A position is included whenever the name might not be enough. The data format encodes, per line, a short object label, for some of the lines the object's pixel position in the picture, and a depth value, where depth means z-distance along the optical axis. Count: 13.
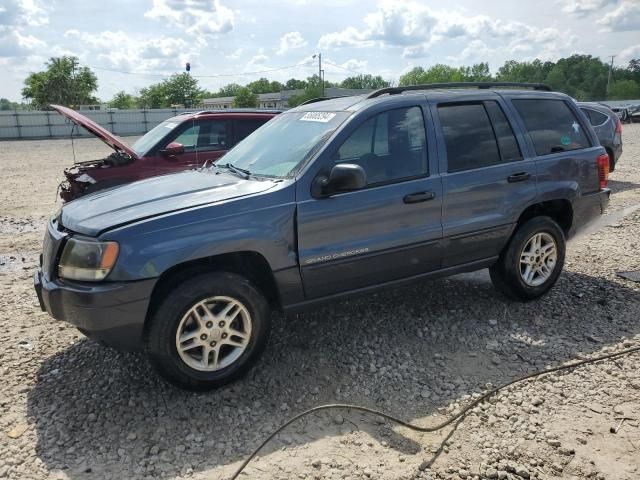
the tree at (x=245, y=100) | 80.81
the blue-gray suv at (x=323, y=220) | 3.30
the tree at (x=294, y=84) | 121.41
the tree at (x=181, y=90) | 78.44
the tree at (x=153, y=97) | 83.81
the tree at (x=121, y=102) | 100.00
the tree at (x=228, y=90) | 130.77
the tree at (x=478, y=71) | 120.31
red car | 6.91
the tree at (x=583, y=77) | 86.00
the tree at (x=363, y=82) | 120.91
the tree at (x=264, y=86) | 127.01
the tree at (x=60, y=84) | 62.81
